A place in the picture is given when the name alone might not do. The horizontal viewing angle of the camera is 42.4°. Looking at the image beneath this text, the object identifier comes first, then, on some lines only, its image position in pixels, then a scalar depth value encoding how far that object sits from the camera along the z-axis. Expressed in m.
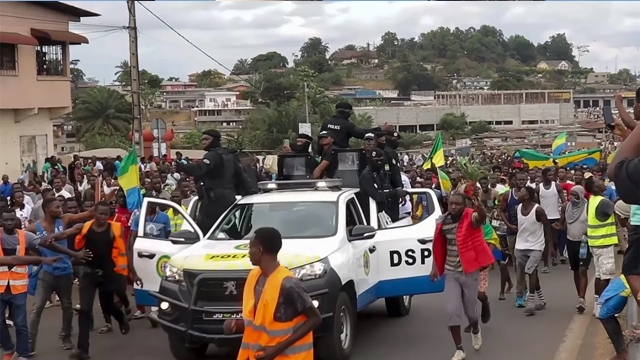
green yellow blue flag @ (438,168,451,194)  14.49
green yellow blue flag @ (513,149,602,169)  25.89
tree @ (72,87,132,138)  62.72
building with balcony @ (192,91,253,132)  85.25
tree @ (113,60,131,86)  85.00
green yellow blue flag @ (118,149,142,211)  11.49
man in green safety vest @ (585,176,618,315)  9.59
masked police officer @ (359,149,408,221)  9.82
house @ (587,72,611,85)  174.55
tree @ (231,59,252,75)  125.96
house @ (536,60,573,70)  189.88
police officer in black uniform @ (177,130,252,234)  10.20
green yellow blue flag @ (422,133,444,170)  19.22
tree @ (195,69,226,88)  144.00
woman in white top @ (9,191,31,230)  12.88
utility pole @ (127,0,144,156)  21.25
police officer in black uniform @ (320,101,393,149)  11.89
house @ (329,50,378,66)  179.25
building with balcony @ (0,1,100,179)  26.25
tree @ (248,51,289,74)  123.12
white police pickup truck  7.42
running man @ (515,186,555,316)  10.48
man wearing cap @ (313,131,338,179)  10.95
